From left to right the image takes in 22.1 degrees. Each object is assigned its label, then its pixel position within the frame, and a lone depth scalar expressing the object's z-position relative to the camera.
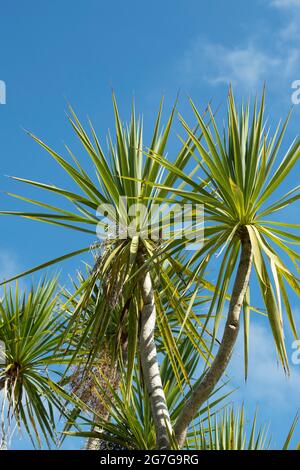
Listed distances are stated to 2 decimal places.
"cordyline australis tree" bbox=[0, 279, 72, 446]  7.39
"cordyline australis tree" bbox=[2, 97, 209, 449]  5.68
